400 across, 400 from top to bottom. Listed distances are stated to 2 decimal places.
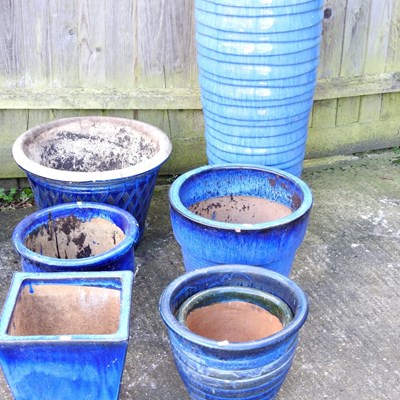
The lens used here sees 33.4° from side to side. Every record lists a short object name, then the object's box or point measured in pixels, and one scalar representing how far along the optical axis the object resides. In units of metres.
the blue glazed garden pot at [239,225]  2.38
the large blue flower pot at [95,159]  2.72
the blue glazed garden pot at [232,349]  1.97
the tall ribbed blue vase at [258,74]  2.67
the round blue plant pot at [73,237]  2.31
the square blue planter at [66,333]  1.93
